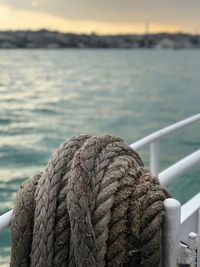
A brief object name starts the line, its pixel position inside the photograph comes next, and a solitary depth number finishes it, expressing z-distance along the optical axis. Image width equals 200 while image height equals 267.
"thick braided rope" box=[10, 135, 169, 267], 1.37
